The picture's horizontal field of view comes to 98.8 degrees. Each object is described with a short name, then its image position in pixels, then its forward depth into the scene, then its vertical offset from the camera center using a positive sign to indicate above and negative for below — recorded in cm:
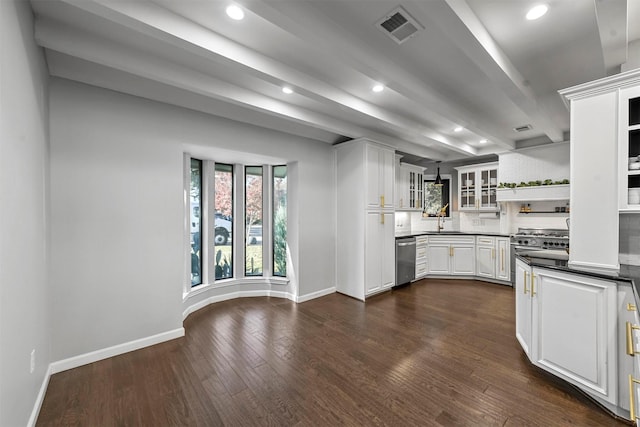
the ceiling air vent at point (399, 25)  192 +136
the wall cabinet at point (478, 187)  573 +48
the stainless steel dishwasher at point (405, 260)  501 -94
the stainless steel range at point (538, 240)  464 -54
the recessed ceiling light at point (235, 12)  177 +133
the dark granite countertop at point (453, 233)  537 -50
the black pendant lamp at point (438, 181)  592 +62
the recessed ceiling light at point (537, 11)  193 +141
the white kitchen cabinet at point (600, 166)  211 +34
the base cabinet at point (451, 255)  560 -95
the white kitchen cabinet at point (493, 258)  518 -94
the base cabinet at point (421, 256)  558 -96
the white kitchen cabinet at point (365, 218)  438 -12
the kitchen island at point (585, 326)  181 -86
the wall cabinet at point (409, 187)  565 +49
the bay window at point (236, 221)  410 -15
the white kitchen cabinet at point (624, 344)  177 -90
